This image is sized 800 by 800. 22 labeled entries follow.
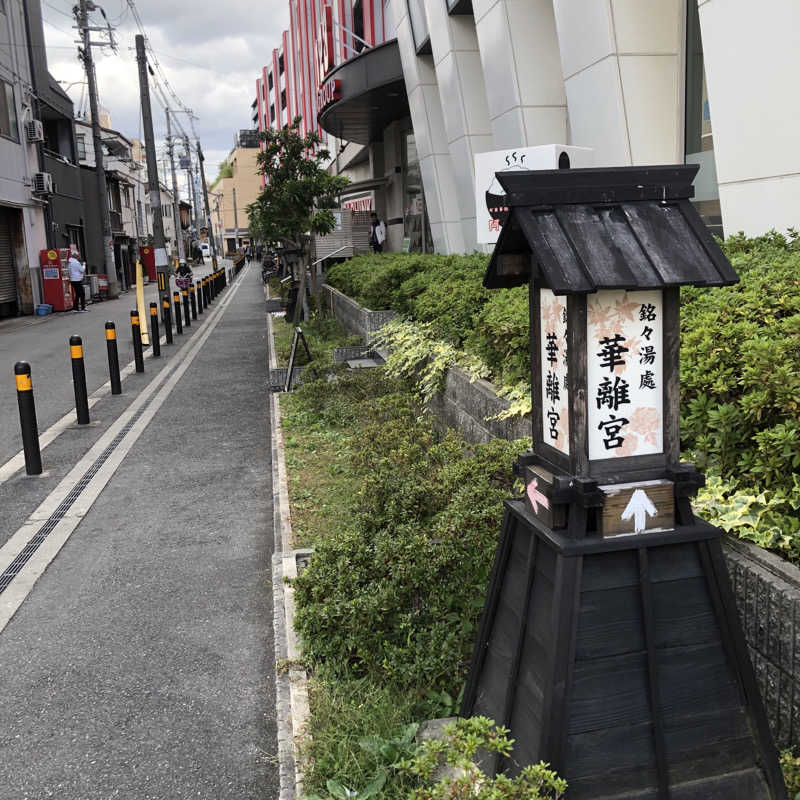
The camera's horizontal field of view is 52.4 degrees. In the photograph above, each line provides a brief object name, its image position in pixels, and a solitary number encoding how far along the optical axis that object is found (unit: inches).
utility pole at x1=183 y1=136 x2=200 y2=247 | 3253.0
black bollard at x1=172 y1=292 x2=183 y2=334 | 840.3
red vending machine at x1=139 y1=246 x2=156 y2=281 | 1736.1
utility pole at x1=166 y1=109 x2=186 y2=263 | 2477.1
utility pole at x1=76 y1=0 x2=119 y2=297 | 1381.6
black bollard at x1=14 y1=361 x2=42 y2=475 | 322.0
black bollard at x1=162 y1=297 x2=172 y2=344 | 749.9
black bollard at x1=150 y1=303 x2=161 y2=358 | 661.9
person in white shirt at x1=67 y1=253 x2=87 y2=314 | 1172.5
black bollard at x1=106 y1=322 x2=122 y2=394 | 483.2
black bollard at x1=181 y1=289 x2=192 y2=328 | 907.4
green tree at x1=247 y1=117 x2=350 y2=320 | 710.5
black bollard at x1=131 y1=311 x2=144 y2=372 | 571.5
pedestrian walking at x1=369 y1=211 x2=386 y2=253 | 1146.7
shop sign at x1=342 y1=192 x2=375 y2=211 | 1422.0
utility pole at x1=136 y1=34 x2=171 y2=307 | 1104.8
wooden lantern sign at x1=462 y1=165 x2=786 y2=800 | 107.0
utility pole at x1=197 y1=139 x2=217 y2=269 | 3192.4
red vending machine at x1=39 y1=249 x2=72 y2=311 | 1162.6
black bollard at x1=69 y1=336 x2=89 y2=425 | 395.2
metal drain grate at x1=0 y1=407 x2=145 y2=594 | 230.0
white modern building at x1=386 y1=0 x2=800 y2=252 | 260.2
